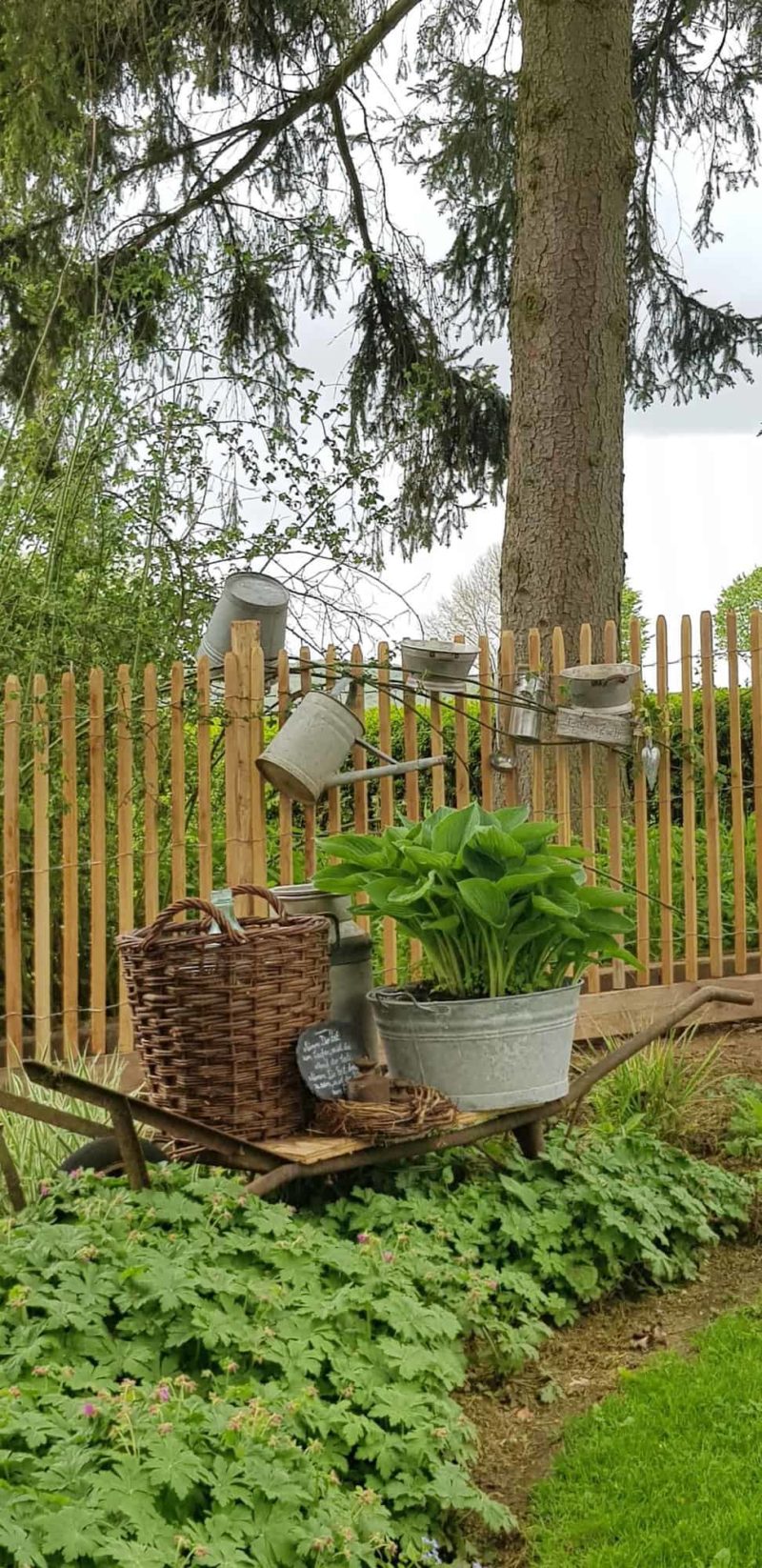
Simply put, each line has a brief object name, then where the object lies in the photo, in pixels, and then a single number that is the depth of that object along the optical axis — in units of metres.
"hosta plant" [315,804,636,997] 3.31
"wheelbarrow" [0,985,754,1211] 2.68
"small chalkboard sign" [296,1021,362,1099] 3.24
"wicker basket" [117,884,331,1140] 3.12
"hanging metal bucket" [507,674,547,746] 5.45
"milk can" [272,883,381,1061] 3.64
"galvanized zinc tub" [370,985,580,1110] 3.41
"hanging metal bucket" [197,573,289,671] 4.70
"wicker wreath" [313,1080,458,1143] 3.18
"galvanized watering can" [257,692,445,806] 4.32
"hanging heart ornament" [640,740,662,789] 5.73
